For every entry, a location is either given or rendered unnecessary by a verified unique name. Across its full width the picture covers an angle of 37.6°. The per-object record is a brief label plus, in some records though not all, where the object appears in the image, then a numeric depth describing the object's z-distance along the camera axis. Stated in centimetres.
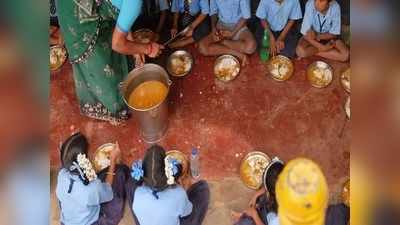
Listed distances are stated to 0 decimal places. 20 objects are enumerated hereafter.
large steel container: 254
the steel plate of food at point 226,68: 269
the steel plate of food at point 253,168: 255
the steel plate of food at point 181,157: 257
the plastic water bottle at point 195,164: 258
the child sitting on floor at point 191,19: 271
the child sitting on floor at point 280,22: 266
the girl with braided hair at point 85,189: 249
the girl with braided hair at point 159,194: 243
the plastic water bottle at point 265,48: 270
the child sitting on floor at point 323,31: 260
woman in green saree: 236
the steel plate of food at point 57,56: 262
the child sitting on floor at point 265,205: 244
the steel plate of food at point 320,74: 261
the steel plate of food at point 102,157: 261
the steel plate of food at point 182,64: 272
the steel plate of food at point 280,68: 264
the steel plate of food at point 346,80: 258
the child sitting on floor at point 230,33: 269
